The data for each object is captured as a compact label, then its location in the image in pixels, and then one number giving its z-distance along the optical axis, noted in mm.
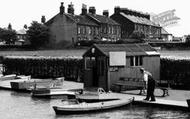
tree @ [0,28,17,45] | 126688
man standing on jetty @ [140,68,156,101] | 25766
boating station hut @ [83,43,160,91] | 30544
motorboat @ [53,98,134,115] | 23680
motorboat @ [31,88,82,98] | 30766
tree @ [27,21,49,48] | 96562
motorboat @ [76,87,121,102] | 26505
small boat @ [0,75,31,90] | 38709
